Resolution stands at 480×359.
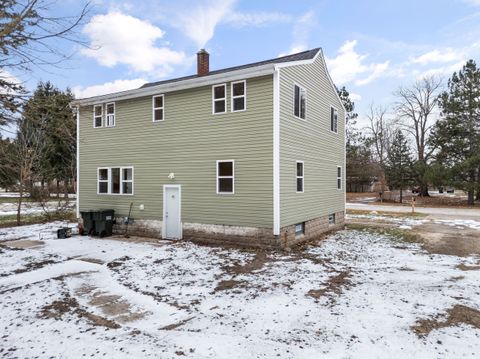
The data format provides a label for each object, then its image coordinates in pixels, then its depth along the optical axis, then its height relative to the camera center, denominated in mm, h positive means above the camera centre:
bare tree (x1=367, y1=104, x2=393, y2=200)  40094 +6863
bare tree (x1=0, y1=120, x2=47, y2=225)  15297 +1239
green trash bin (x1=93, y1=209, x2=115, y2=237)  12805 -1645
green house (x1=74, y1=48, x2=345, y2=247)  10109 +1025
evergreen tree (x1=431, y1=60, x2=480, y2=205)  26750 +4654
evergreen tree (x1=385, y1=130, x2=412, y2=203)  31281 +1307
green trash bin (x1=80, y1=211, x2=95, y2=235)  13047 -1661
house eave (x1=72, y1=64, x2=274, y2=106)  9945 +3540
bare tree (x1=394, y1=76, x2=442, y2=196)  35250 +8366
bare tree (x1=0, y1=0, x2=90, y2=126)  4492 +2108
